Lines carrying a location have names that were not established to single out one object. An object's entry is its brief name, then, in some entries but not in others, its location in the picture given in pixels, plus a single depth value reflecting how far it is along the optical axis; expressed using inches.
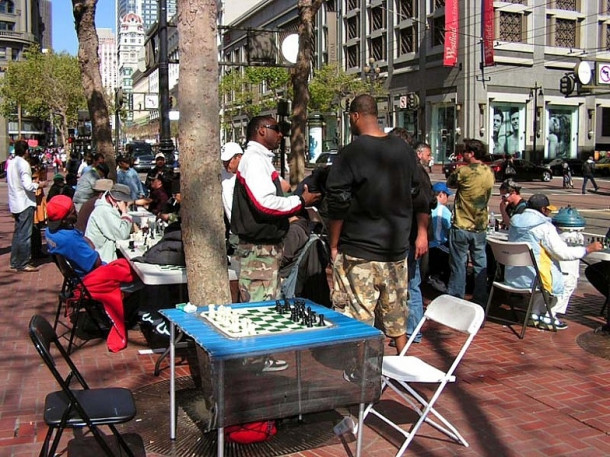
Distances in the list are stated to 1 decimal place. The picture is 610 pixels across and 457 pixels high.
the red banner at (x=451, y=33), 1679.4
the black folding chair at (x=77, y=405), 133.6
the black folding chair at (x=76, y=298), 242.2
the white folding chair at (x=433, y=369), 158.7
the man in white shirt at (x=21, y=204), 411.2
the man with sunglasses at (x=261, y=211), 192.2
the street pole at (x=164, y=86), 533.1
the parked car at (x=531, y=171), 1416.1
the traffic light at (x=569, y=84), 883.4
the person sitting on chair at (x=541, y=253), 264.8
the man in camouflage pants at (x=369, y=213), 176.6
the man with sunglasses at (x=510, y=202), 316.7
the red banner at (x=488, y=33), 1644.9
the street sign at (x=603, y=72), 794.2
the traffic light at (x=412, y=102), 1621.6
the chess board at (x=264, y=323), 141.1
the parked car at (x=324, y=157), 1469.2
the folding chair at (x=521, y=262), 258.1
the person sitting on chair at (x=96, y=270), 246.5
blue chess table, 131.3
